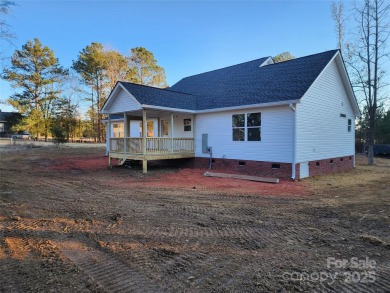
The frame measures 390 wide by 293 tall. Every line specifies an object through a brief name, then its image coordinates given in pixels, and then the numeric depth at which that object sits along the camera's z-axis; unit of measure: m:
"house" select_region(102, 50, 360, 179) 11.26
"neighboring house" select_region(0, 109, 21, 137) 37.38
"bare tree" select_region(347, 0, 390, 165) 18.88
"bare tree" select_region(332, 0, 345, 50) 24.59
